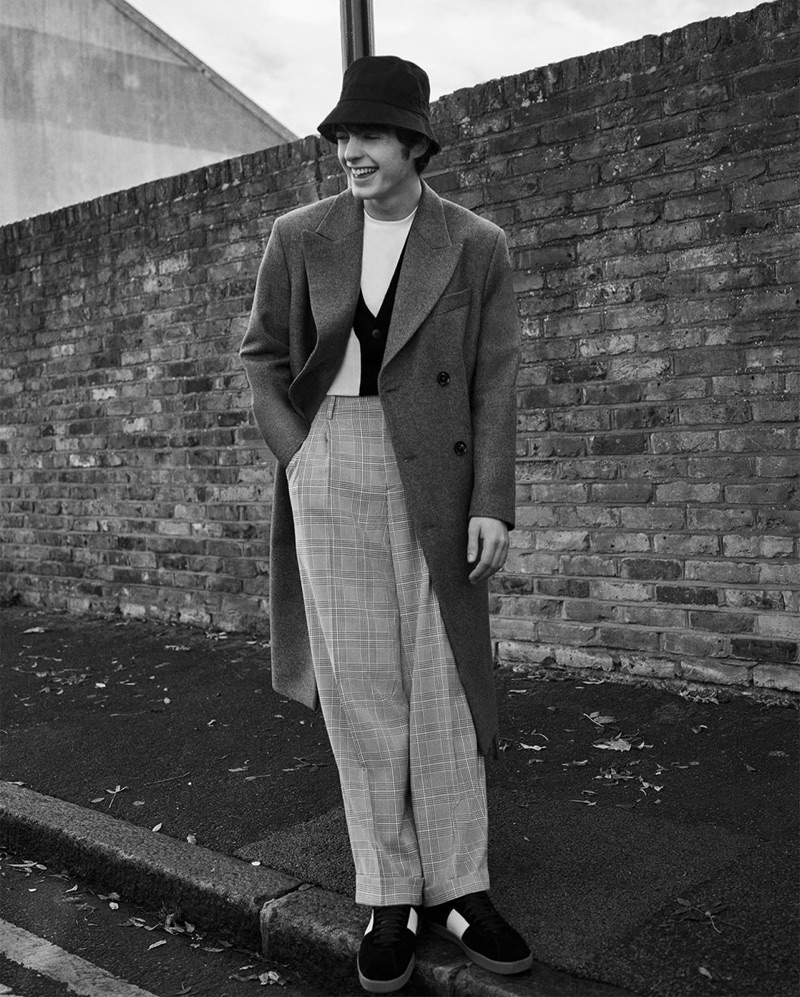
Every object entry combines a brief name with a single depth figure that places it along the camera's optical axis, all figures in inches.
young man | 110.7
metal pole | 216.1
